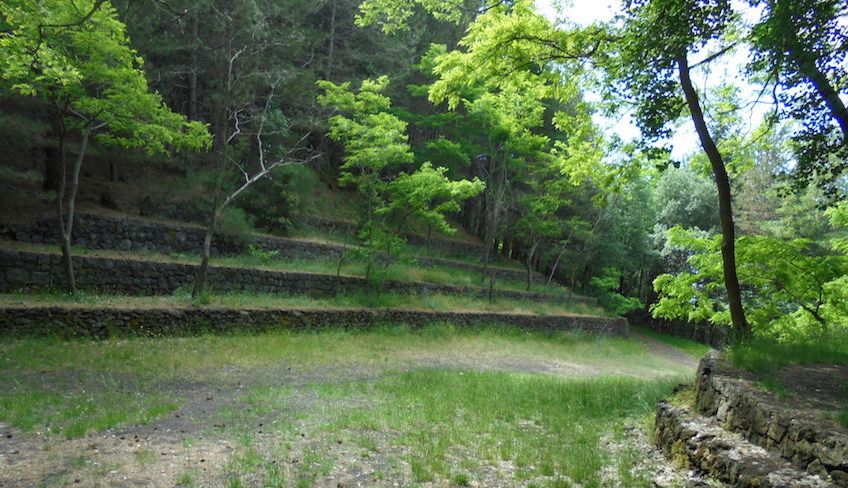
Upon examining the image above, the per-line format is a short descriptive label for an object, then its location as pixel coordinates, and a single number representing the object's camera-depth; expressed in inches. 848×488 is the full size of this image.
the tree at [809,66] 207.0
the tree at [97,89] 384.5
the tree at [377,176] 630.0
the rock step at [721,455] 144.6
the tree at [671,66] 235.0
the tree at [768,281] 339.6
